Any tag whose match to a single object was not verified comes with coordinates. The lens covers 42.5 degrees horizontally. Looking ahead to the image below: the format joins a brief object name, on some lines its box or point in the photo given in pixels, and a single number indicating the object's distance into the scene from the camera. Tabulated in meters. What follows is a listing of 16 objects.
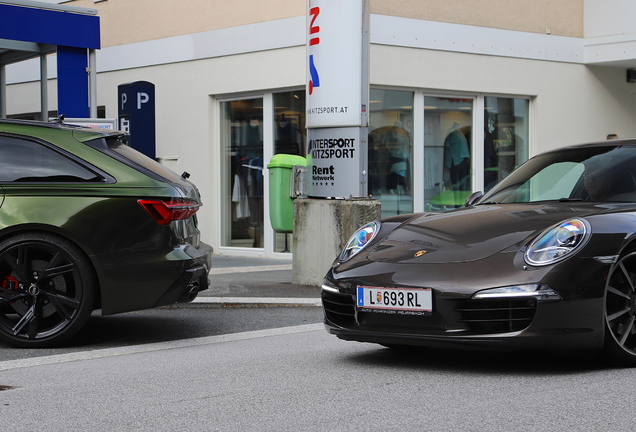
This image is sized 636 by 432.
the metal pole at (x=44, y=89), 11.67
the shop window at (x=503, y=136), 13.55
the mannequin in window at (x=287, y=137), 12.56
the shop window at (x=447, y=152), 13.01
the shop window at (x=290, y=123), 12.46
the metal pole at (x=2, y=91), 13.43
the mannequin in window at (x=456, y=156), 13.22
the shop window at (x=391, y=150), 12.43
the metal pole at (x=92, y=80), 10.53
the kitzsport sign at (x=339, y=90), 8.44
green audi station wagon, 5.33
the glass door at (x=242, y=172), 13.07
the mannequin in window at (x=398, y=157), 12.65
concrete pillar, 8.48
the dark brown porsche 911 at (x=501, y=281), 4.09
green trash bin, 10.39
